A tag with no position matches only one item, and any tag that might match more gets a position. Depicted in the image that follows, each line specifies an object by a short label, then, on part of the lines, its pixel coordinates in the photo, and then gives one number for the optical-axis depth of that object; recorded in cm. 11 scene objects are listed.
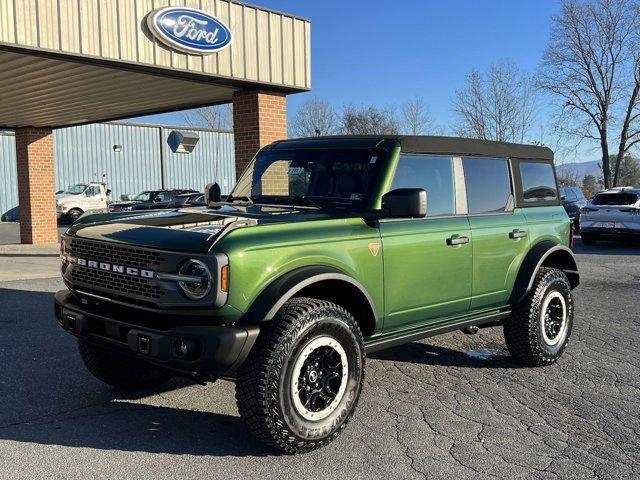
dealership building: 866
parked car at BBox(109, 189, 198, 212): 2634
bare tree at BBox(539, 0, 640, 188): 3875
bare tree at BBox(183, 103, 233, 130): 5883
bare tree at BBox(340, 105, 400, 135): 4372
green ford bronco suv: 355
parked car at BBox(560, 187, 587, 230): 2231
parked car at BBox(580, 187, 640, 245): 1609
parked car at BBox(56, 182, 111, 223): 2806
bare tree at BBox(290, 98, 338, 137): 4519
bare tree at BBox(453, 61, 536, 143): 3075
